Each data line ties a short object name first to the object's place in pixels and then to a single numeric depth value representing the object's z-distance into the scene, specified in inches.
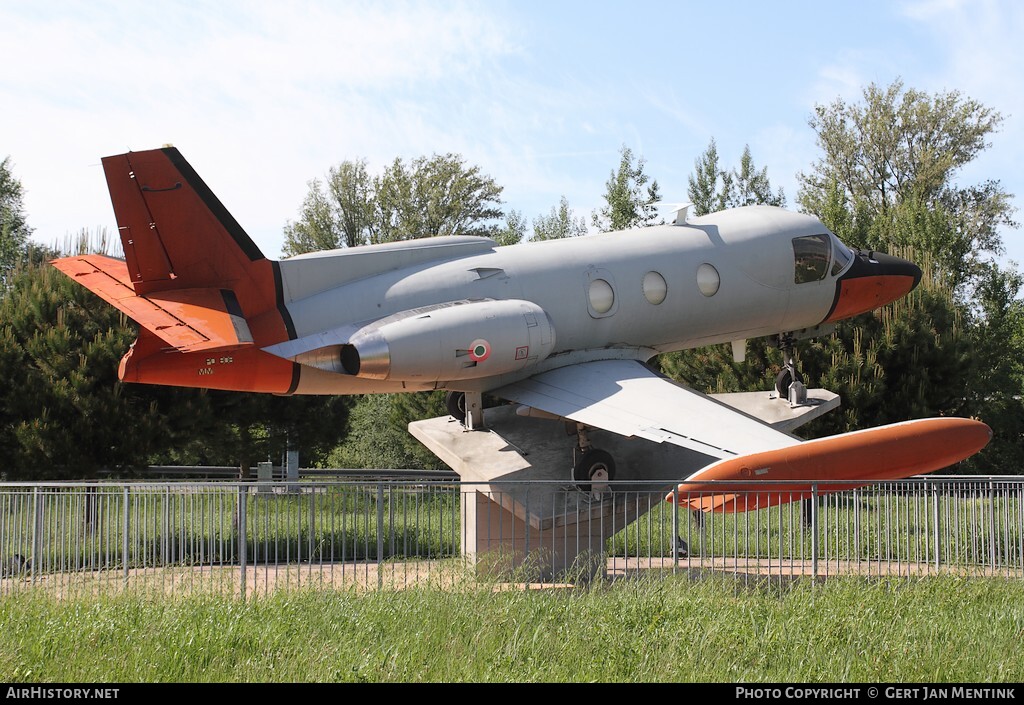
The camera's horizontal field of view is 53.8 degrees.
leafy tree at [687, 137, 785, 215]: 1999.3
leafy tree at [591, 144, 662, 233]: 1854.1
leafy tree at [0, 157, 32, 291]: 1916.3
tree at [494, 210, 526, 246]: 2119.8
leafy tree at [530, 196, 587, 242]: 2224.4
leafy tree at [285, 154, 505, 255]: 2256.4
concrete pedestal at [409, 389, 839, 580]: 555.5
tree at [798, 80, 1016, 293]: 1950.1
